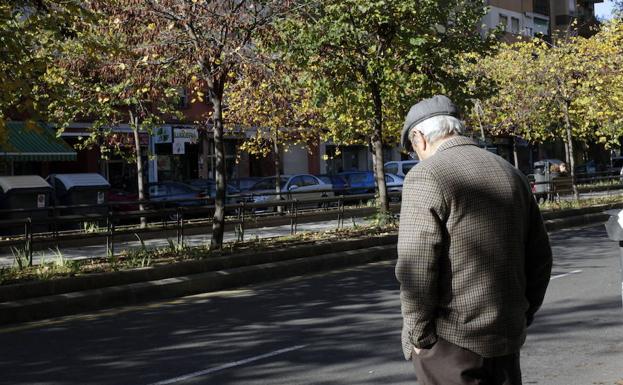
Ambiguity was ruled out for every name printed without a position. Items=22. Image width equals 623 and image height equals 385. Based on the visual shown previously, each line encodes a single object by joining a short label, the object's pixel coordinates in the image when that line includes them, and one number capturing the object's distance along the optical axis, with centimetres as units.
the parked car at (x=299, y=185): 2930
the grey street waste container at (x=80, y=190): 1972
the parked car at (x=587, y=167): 4806
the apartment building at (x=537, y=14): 5434
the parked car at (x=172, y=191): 2601
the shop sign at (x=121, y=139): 2152
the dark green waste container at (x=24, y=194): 1784
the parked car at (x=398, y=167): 3634
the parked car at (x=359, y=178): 3369
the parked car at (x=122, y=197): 2441
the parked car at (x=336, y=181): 3191
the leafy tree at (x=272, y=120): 2528
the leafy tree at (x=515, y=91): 2781
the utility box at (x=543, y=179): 2399
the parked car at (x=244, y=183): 2906
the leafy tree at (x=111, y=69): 1238
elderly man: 289
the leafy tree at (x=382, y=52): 1573
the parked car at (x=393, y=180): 3253
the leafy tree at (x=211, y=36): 1272
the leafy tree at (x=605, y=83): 2509
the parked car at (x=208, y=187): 2692
